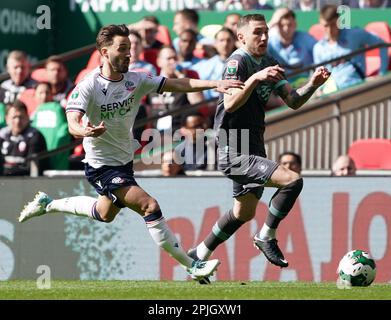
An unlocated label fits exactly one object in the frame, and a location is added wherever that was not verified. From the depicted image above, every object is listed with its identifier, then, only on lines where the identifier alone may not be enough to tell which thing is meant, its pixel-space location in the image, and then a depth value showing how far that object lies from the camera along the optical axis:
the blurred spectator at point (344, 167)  15.60
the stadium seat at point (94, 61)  18.38
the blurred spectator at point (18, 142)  16.56
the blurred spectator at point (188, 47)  17.83
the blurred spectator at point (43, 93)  17.36
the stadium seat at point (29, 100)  17.92
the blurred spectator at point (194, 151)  16.05
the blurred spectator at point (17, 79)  18.42
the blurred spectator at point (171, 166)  15.91
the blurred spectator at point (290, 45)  17.59
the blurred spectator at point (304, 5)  18.83
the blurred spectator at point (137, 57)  17.56
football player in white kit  11.89
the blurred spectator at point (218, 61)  17.16
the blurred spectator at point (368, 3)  18.58
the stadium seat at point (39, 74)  18.59
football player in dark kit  12.09
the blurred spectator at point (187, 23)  18.39
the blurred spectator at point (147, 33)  18.45
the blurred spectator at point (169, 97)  16.88
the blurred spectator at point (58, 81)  17.67
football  12.15
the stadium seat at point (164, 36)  18.73
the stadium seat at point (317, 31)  17.95
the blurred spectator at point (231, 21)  17.91
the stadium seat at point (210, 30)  18.66
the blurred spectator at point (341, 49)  17.09
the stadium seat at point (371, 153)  16.27
